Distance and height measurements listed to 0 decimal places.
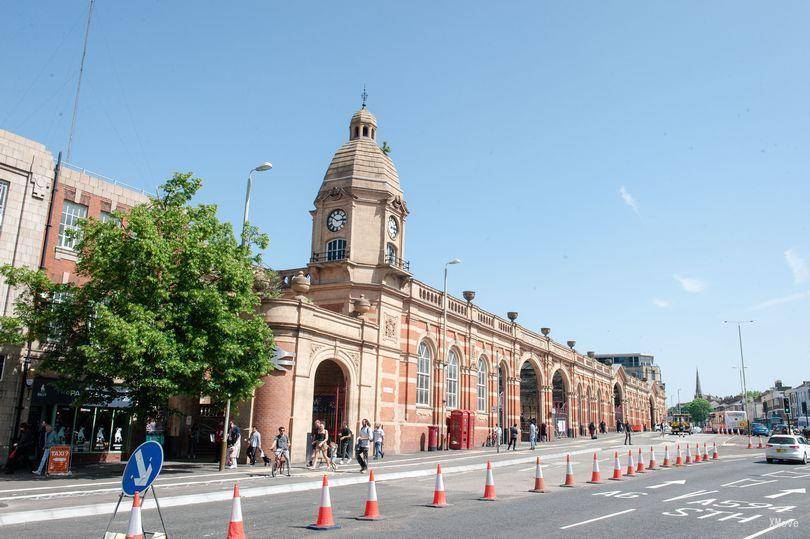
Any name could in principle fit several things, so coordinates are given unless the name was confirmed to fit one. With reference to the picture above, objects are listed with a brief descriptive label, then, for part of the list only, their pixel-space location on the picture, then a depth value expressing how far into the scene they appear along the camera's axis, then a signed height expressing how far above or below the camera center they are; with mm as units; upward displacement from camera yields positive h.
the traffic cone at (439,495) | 14172 -1861
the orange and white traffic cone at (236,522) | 9039 -1628
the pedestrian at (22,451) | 20469 -1438
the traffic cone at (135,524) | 7625 -1408
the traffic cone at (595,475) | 19531 -1845
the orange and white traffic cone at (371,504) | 12334 -1809
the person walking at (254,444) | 24234 -1289
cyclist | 20766 -1282
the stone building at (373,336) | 26531 +4209
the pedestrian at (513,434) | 36875 -1124
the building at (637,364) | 136250 +12006
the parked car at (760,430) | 69688 -1285
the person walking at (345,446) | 25280 -1496
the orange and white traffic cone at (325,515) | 11078 -1838
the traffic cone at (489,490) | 15305 -1864
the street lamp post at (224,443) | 21766 -1147
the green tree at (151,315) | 19359 +3068
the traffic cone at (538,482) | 17234 -1853
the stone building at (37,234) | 21953 +6356
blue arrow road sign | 8102 -767
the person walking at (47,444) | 20172 -1216
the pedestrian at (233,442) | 23428 -1220
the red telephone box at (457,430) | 37625 -963
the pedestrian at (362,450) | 21453 -1308
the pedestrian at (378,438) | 28802 -1157
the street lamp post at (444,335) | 35719 +4633
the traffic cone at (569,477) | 18753 -1847
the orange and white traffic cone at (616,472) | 20641 -1842
